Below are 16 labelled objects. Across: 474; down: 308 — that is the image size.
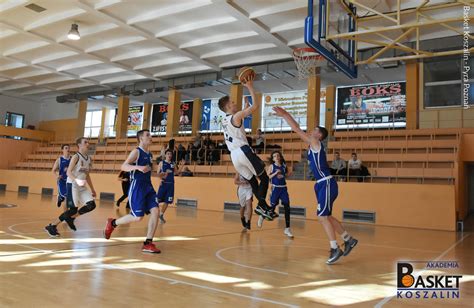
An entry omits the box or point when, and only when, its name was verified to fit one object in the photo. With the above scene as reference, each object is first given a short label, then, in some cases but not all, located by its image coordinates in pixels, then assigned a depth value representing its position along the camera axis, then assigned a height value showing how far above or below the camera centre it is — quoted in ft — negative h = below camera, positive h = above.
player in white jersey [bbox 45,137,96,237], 22.66 -0.65
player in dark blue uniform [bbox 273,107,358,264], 18.31 +0.36
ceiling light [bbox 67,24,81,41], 47.01 +17.45
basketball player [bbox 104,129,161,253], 18.51 -0.55
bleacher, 41.63 +4.88
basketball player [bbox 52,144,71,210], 30.30 +0.55
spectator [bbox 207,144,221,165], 55.98 +4.23
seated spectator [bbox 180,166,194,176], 53.36 +1.57
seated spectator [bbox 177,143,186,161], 58.18 +4.38
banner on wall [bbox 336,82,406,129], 65.05 +15.17
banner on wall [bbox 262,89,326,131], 73.17 +16.19
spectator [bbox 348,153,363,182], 42.86 +2.77
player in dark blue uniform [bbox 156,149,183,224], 30.30 -0.10
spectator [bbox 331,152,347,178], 43.32 +2.77
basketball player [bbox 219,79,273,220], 17.22 +1.53
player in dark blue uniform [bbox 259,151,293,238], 27.27 +0.59
